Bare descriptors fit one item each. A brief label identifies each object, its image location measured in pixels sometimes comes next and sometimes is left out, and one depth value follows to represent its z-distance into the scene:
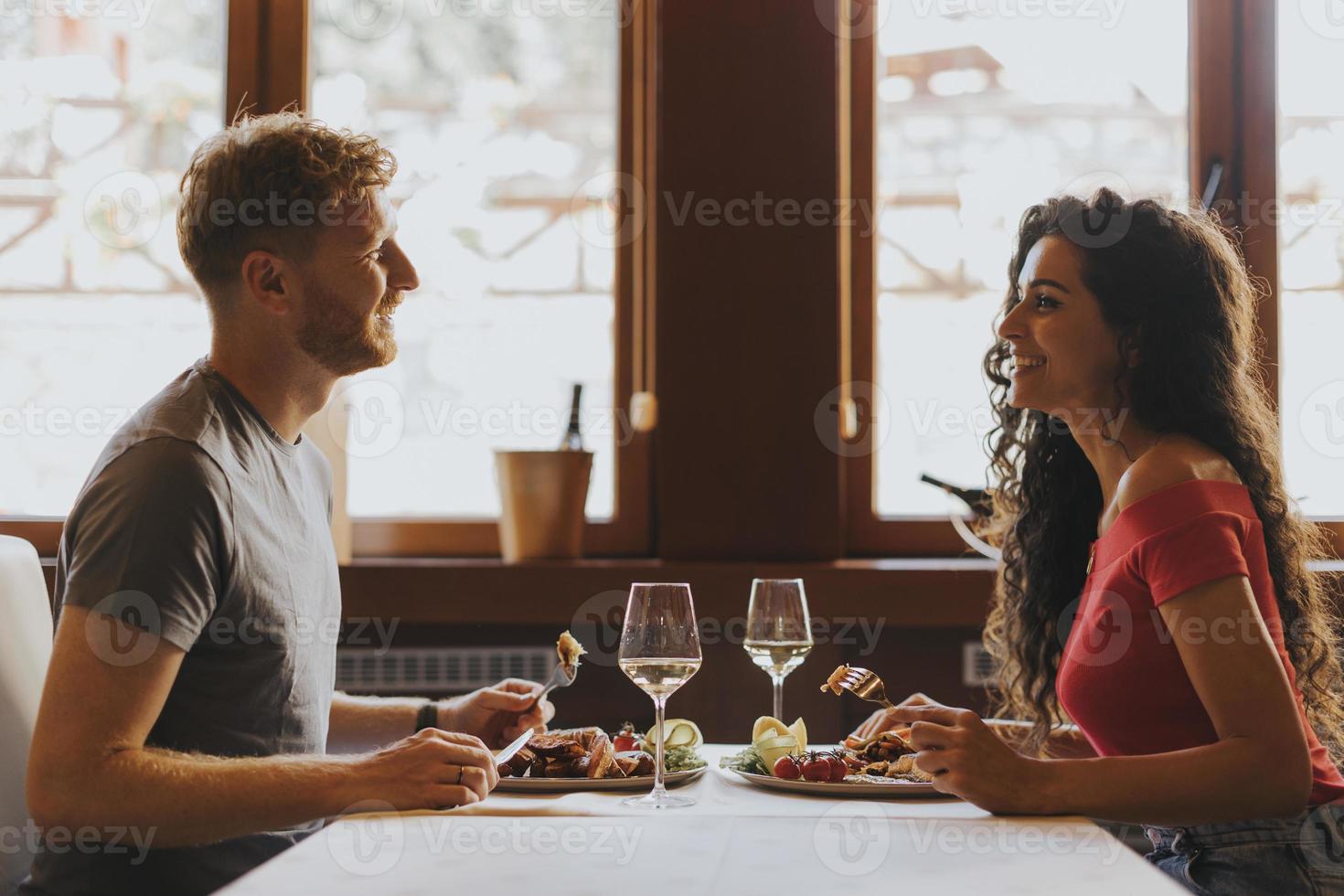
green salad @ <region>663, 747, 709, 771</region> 1.41
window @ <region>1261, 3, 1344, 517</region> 2.72
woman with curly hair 1.26
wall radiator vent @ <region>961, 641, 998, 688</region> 2.44
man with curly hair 1.21
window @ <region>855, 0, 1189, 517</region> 2.71
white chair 1.43
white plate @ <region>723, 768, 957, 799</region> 1.34
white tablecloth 0.98
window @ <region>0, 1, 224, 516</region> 2.74
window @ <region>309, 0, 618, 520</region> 2.72
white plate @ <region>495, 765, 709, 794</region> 1.34
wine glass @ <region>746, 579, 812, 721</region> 1.58
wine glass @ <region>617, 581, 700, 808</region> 1.32
